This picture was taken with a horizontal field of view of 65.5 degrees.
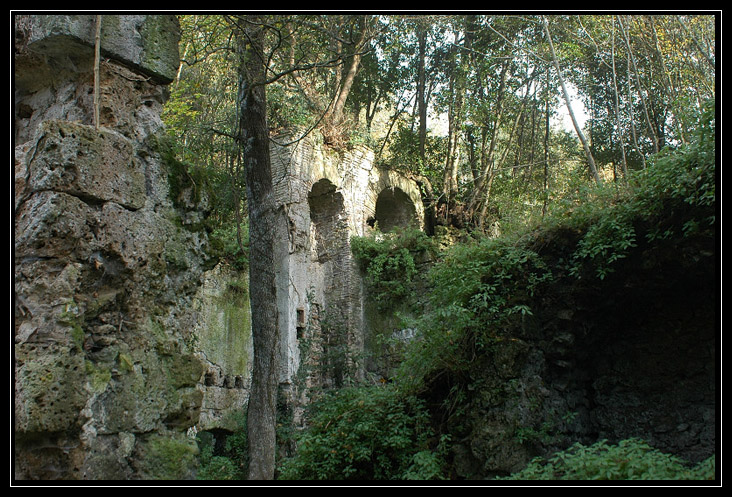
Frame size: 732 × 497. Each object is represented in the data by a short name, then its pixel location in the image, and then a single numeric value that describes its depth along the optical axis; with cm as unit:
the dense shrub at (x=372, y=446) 659
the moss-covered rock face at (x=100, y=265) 293
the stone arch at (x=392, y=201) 1436
